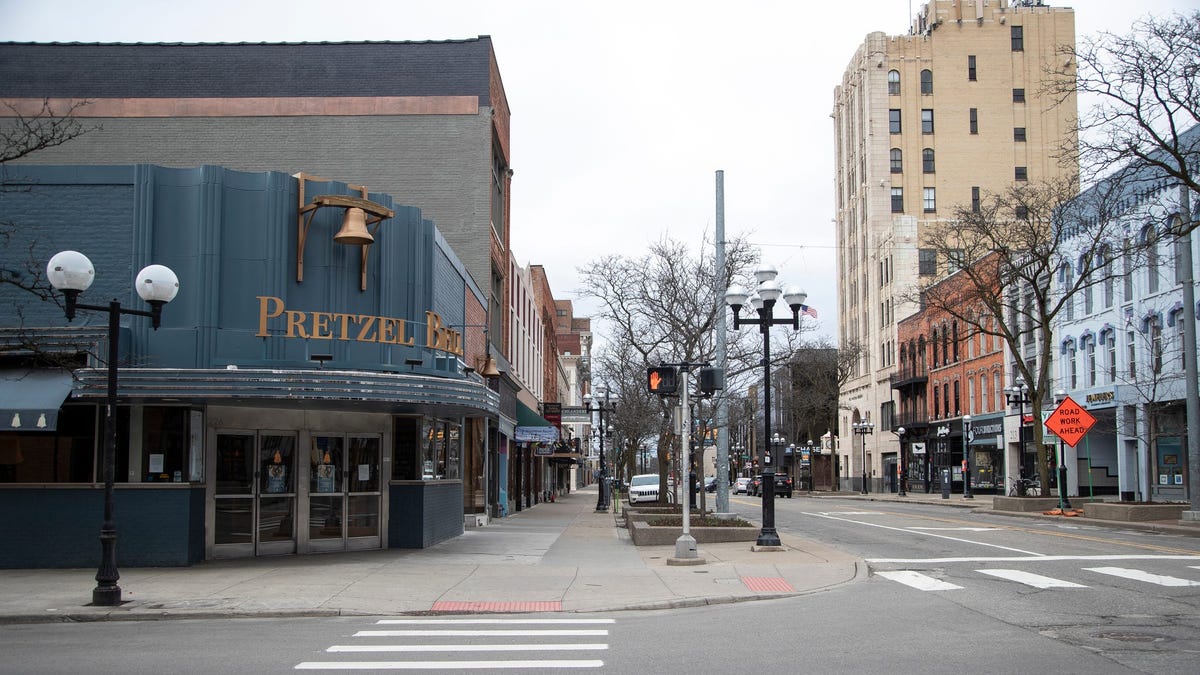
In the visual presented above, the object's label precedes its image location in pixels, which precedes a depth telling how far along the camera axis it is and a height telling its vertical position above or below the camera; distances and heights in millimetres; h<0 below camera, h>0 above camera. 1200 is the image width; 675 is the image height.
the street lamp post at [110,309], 12891 +1433
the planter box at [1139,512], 29750 -2499
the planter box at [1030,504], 37156 -2846
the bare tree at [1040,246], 36938 +6732
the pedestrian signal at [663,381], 18219 +726
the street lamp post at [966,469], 54750 -2358
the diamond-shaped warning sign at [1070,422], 33469 +42
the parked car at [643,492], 47656 -3053
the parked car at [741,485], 84088 -4918
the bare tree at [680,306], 29969 +3448
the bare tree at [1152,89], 24188 +7877
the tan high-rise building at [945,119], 74125 +21301
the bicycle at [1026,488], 45656 -2878
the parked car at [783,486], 60544 -3676
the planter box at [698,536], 22531 -2377
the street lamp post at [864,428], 70562 -307
